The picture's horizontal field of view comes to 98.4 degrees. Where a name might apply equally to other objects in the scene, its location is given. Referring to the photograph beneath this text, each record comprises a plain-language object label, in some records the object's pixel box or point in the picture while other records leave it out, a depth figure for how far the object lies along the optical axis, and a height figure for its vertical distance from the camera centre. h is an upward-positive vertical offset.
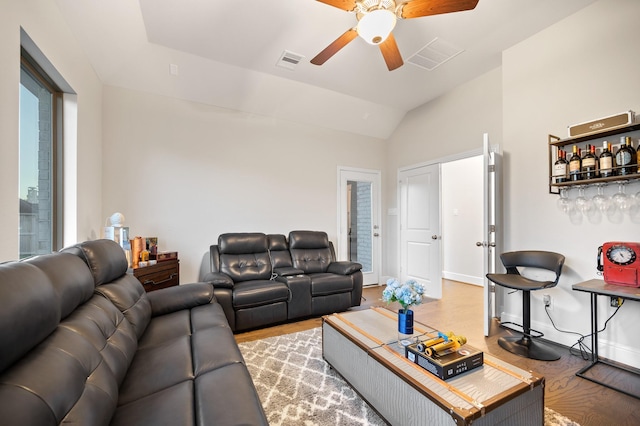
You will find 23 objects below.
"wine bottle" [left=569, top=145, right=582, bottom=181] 2.41 +0.42
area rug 1.60 -1.19
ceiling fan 1.83 +1.39
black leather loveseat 2.89 -0.78
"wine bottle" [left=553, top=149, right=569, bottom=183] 2.51 +0.41
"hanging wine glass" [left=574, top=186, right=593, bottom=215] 2.49 +0.09
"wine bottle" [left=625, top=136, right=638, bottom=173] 2.13 +0.45
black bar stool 2.39 -0.63
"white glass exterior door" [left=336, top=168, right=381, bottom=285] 4.81 -0.10
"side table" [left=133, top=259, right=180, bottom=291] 2.73 -0.63
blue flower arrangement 1.73 -0.51
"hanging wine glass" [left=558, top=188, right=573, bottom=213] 2.61 +0.11
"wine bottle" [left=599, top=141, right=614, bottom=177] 2.22 +0.42
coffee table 1.15 -0.80
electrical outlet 2.74 -0.88
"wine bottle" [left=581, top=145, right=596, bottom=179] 2.32 +0.42
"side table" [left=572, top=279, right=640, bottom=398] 1.90 -0.65
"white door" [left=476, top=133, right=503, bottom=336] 2.79 -0.05
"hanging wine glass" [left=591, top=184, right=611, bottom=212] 2.38 +0.11
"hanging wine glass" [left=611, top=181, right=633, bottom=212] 2.26 +0.11
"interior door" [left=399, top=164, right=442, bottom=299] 4.23 -0.22
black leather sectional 0.79 -0.58
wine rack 2.20 +0.64
